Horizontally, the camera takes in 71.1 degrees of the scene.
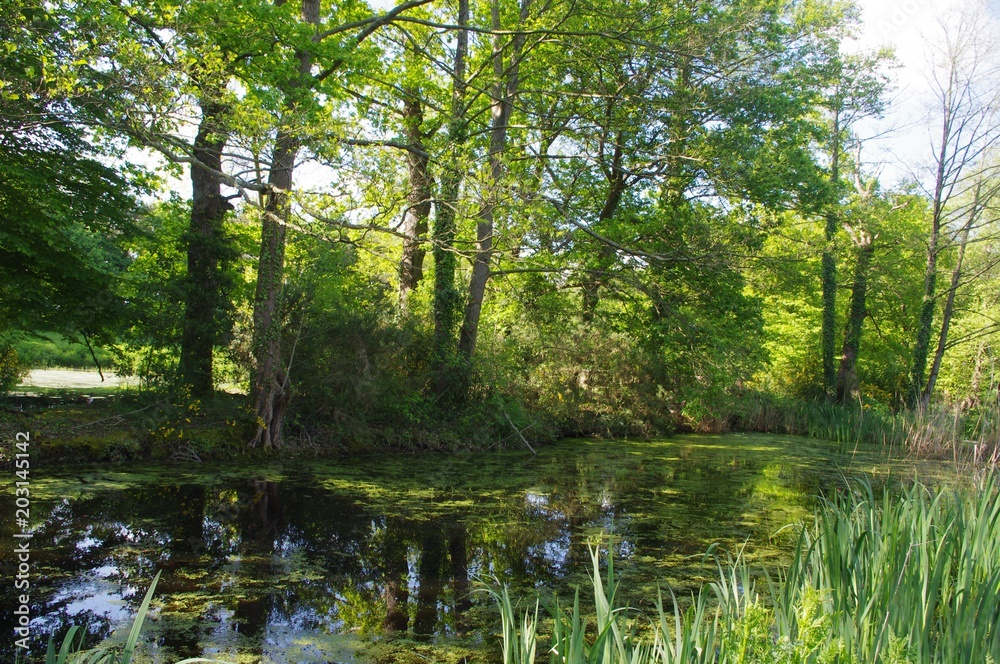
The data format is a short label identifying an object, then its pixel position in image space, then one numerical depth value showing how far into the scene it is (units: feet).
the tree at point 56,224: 28.32
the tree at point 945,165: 55.57
